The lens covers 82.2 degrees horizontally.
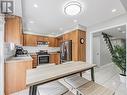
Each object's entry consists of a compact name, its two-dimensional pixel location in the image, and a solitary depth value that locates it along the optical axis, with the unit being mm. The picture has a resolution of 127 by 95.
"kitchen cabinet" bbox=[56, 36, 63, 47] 5319
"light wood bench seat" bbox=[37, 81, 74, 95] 986
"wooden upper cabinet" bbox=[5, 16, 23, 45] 2086
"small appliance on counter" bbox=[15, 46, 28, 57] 3192
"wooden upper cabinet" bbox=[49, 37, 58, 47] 5152
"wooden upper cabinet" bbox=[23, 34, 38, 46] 4343
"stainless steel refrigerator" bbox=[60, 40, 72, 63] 3482
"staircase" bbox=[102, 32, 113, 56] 4123
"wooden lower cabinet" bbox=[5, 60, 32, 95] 1864
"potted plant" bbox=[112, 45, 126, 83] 2468
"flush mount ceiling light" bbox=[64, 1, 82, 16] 1873
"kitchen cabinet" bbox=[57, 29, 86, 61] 3226
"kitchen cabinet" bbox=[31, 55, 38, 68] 4284
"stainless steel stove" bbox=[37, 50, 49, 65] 4476
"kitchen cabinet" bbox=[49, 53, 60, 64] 4884
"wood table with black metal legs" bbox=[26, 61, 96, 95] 772
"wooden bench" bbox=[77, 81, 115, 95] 965
